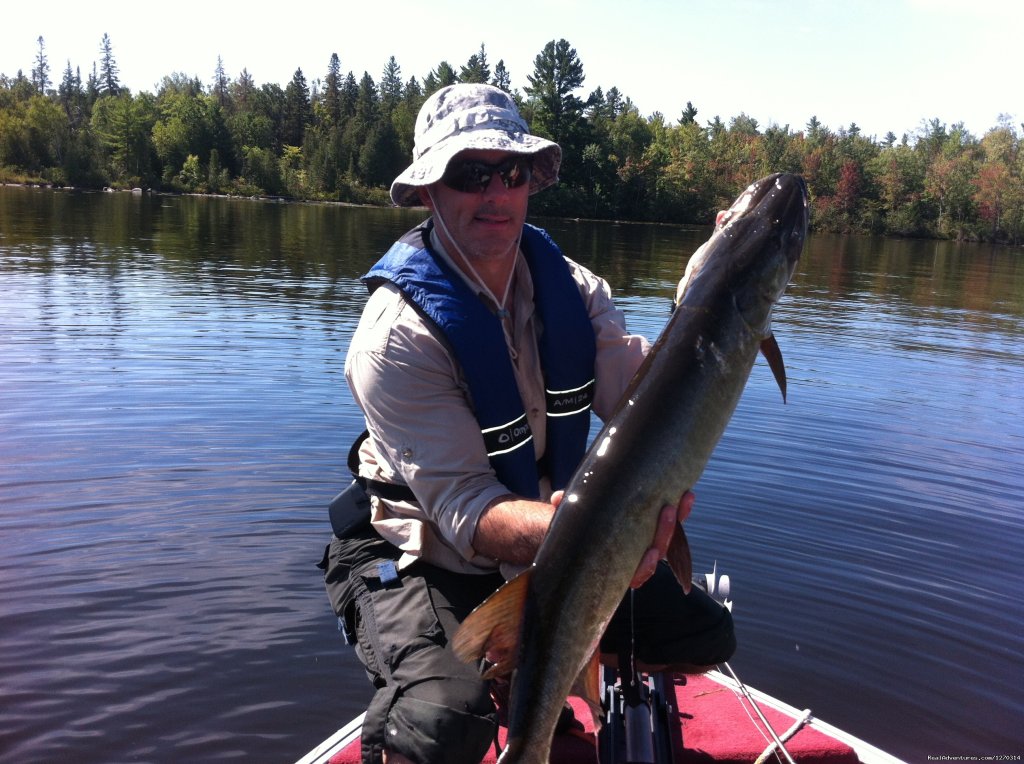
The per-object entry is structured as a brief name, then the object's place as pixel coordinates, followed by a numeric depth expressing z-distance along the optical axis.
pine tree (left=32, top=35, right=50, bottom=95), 159.50
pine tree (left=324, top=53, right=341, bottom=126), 117.44
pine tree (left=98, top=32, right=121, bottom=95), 146.62
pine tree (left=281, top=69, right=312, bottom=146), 117.12
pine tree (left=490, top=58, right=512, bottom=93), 103.47
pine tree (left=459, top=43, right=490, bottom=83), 103.12
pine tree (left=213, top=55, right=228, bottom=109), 143.75
